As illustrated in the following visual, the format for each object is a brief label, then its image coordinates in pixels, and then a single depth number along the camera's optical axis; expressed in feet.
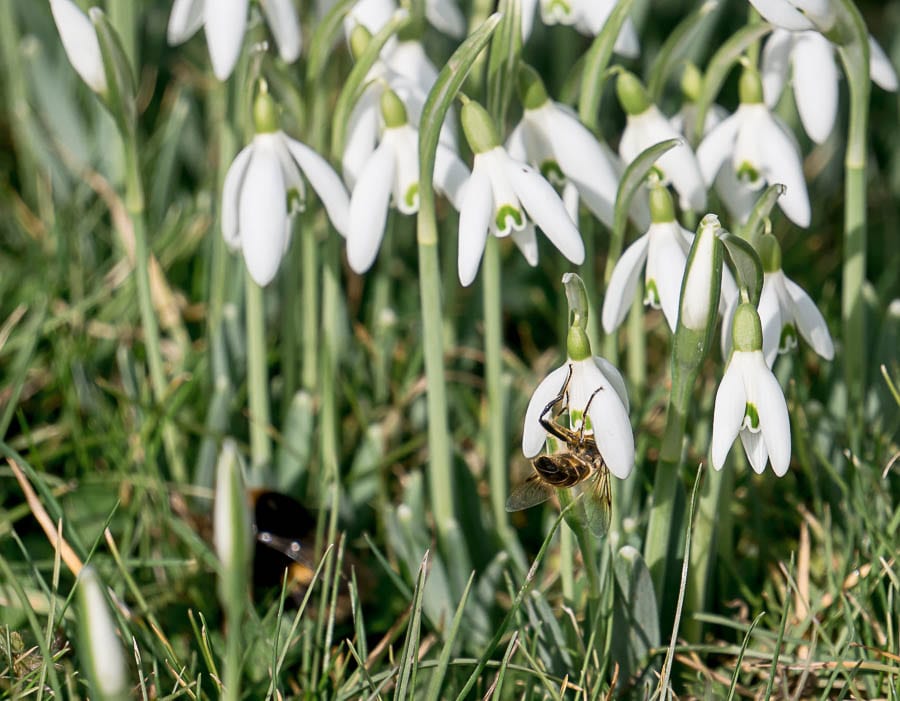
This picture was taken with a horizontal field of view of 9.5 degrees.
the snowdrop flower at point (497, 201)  2.94
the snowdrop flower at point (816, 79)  3.06
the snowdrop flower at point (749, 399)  2.88
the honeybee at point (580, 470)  2.93
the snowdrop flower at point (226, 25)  3.02
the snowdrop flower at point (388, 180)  2.99
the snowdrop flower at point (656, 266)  2.95
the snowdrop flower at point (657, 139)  3.01
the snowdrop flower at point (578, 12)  3.06
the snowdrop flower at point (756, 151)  3.02
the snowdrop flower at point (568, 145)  3.00
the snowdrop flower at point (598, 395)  2.89
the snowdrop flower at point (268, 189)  3.00
